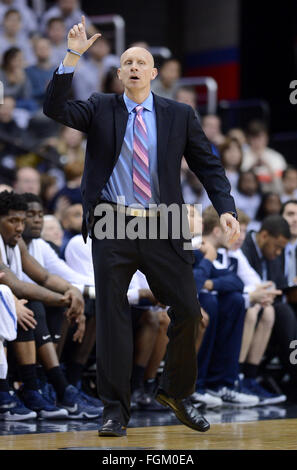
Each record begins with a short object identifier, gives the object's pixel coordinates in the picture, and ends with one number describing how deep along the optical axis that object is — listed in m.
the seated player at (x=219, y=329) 13.04
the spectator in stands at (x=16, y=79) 19.70
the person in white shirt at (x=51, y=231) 13.44
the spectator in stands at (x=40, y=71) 20.59
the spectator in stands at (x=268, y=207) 17.92
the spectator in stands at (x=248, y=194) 19.08
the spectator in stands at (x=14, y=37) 21.33
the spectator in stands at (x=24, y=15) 22.73
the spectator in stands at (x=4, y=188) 12.24
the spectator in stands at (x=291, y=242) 14.99
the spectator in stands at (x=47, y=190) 16.48
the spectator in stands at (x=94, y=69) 21.85
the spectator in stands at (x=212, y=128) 21.52
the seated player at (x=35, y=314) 11.11
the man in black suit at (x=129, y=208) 8.90
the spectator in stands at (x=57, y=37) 21.91
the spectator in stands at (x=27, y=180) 15.58
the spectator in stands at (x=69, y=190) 15.45
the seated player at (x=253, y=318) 13.64
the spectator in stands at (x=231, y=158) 20.19
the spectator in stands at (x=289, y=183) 19.69
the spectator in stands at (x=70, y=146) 19.09
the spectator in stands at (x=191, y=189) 19.07
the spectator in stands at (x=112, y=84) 20.30
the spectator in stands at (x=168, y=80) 22.91
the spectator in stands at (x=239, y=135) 22.15
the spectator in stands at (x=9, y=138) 18.17
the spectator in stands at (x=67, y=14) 23.23
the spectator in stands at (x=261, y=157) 21.70
